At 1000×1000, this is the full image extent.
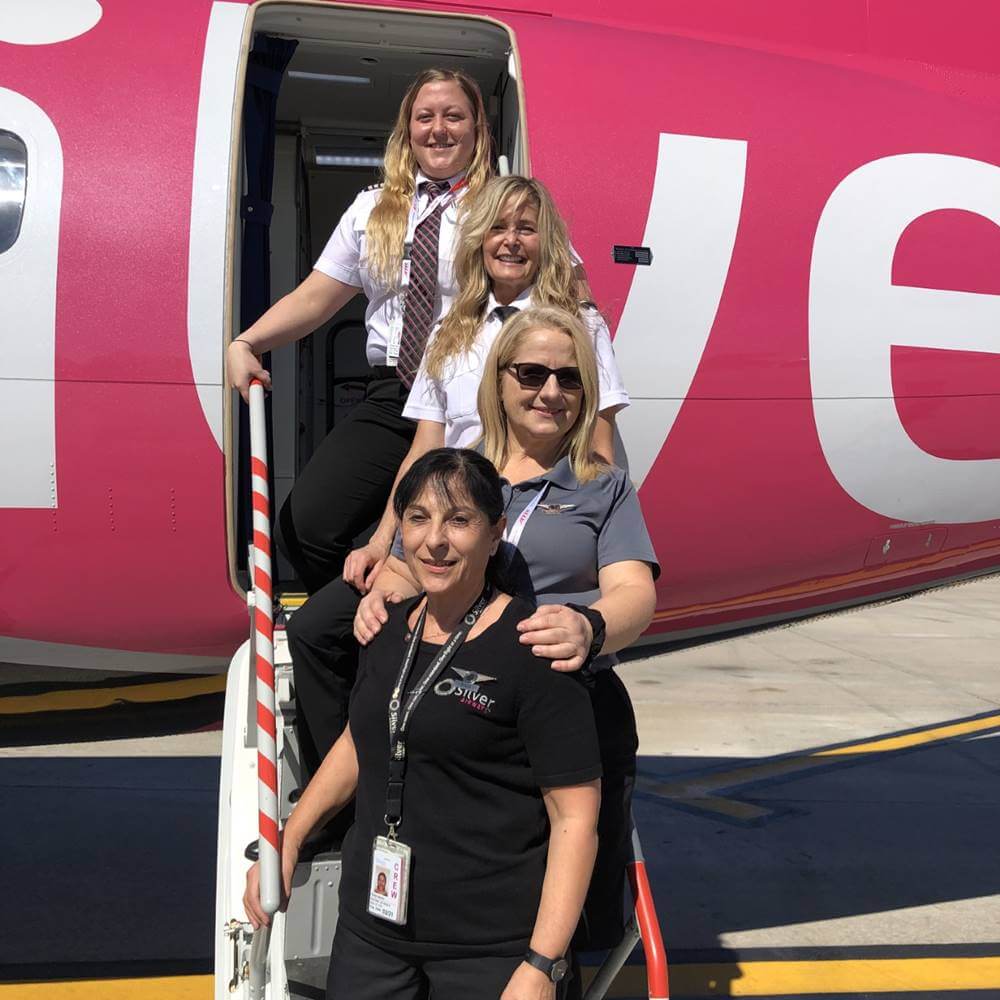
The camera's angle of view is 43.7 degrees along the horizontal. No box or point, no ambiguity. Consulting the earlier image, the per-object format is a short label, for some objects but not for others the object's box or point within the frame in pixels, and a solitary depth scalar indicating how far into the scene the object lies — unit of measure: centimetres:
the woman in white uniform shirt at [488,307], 323
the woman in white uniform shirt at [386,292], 373
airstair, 314
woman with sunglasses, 288
